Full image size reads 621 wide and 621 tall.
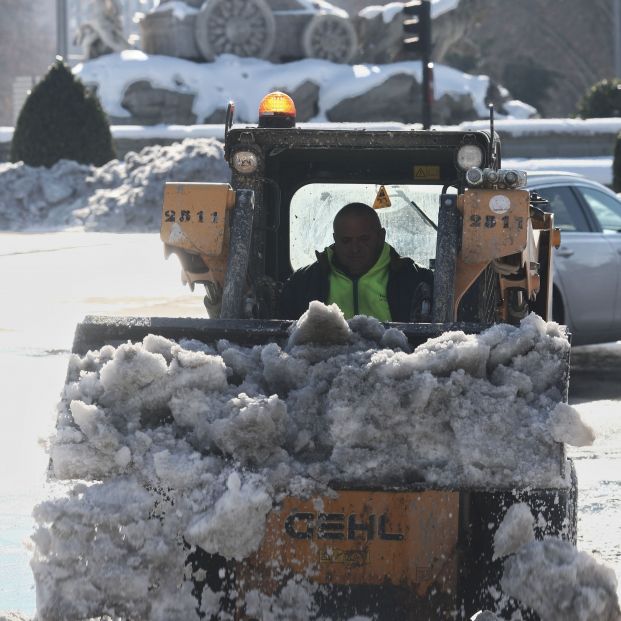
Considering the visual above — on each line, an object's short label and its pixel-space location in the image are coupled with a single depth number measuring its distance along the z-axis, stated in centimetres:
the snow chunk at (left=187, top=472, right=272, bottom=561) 795
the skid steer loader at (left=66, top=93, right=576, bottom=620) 840
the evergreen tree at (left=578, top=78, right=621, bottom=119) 8044
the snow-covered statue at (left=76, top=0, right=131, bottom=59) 8250
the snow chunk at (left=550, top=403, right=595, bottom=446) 791
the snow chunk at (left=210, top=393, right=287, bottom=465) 810
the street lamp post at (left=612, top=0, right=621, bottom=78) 13225
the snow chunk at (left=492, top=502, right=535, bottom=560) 821
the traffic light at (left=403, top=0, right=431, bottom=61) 4975
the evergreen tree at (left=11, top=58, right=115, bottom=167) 5950
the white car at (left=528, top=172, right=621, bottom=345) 2164
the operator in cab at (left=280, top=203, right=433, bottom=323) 1202
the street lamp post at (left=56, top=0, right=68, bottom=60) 10875
